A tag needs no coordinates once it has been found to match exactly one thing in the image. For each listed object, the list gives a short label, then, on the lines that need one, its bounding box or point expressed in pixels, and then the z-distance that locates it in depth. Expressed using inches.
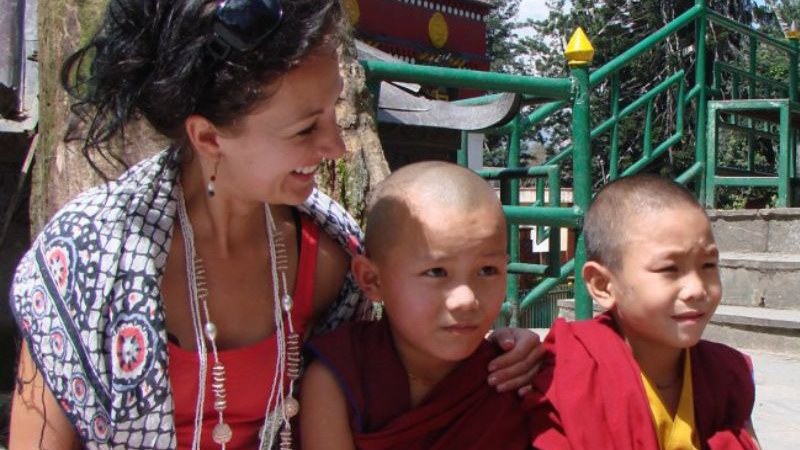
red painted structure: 494.3
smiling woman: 57.0
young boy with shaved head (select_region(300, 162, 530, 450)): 60.7
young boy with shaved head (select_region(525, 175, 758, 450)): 62.8
